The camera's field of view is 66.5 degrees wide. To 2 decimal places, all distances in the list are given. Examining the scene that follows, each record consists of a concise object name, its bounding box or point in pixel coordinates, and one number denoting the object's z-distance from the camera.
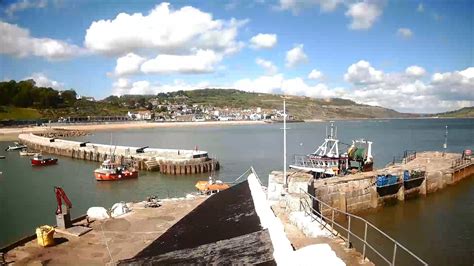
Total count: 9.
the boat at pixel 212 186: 25.75
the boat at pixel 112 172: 36.22
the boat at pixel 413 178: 27.61
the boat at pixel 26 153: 56.72
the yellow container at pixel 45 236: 12.16
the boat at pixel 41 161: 46.88
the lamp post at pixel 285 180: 13.45
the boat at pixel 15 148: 65.49
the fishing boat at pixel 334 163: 29.83
